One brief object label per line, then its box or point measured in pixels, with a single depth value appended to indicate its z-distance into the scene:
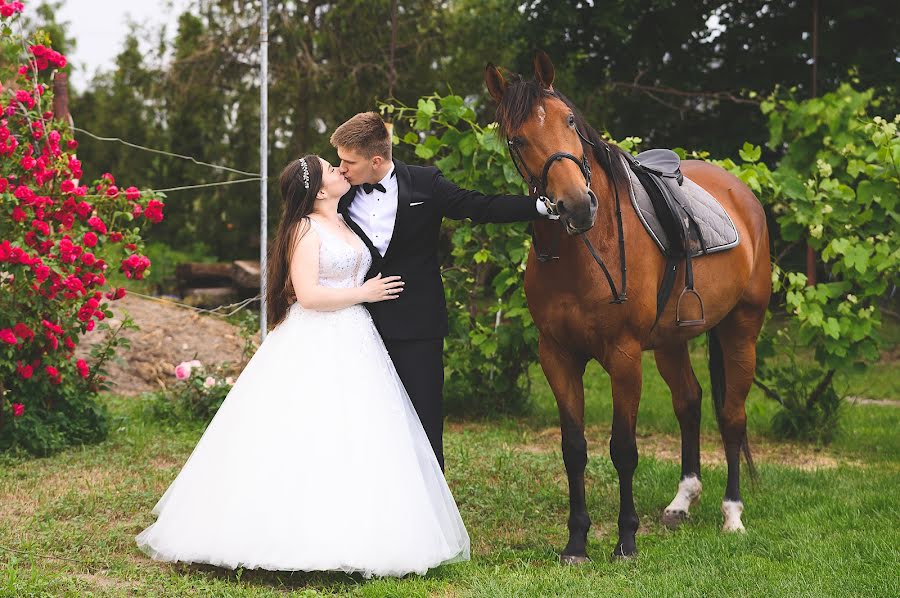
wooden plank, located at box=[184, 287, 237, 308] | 12.74
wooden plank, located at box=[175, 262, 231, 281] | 13.46
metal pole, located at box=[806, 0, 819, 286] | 9.07
